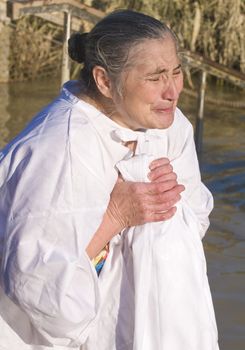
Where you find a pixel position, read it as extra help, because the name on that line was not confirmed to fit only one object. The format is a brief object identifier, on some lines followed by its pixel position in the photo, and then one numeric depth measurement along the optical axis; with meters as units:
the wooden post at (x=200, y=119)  8.46
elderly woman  2.93
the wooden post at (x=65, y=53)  7.98
